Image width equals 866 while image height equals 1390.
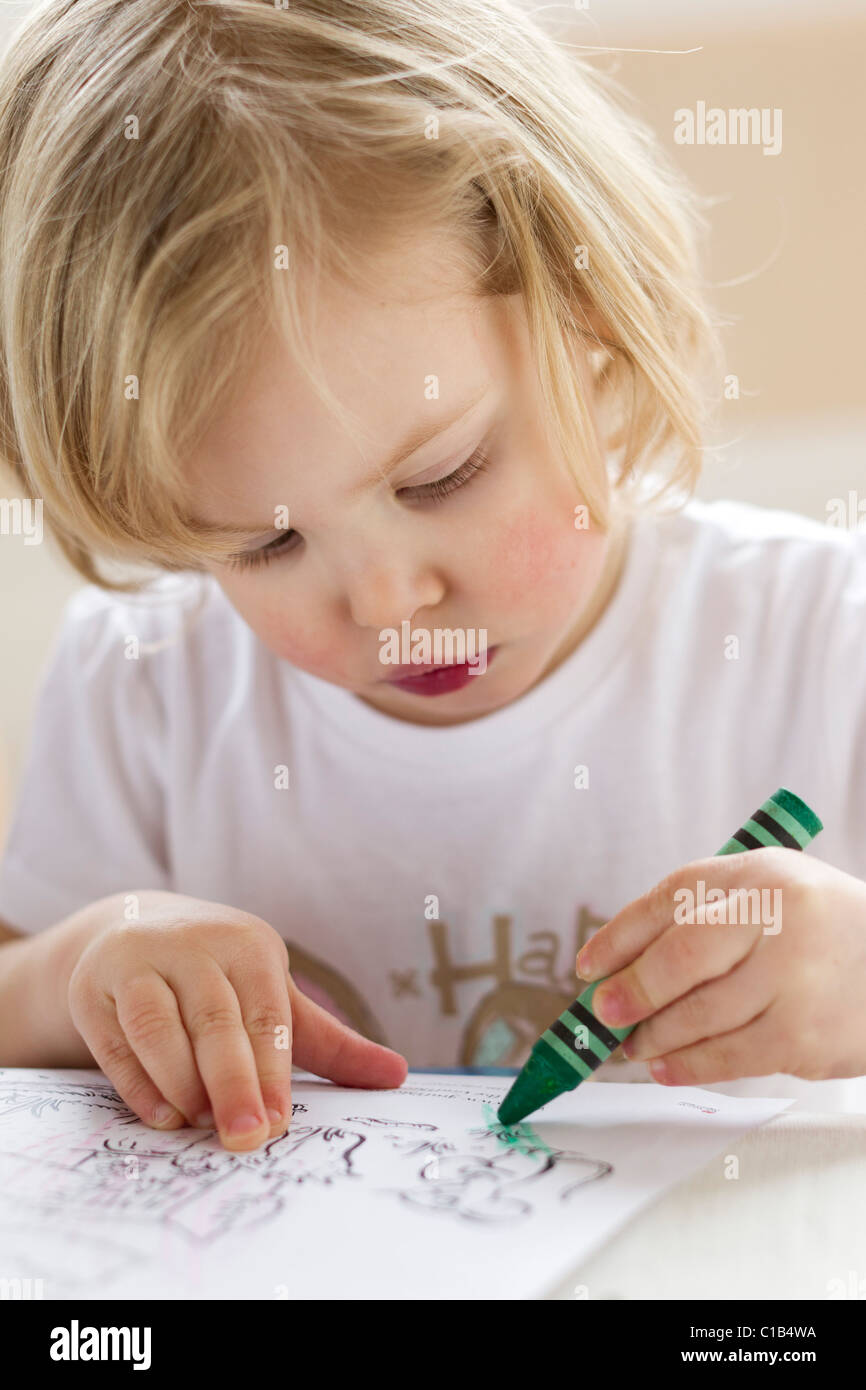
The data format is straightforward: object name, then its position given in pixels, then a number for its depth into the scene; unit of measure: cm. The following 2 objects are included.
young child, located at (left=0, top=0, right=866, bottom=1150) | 43
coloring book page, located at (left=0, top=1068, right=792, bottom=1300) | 32
